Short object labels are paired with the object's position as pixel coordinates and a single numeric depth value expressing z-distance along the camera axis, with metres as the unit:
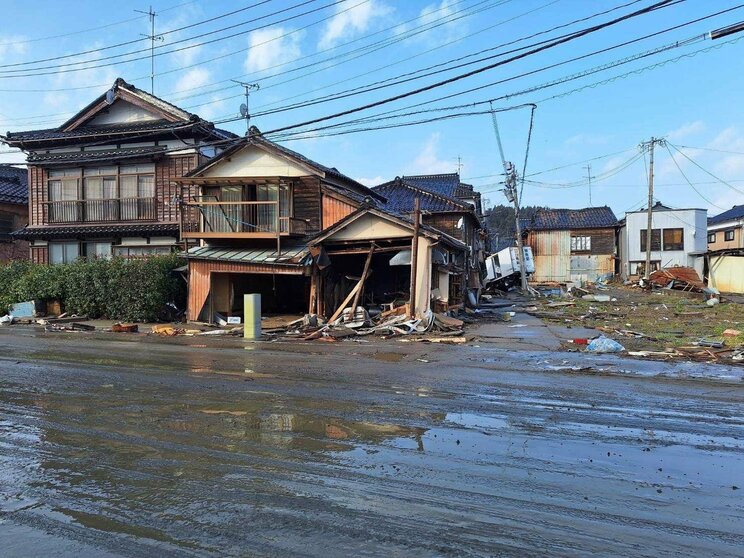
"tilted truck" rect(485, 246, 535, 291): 40.19
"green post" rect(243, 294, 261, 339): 16.58
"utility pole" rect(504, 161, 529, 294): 36.38
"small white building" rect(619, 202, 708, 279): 43.28
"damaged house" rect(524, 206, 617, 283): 47.56
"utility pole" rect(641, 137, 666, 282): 38.72
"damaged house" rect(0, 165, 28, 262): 30.95
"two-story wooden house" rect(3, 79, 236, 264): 24.81
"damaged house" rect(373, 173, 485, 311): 21.84
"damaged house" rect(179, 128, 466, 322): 18.95
